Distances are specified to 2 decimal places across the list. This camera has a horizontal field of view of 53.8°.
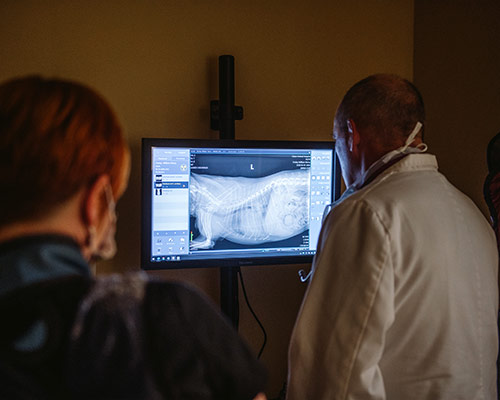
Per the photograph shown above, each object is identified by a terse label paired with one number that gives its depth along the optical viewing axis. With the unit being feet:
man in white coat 3.96
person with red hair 1.85
